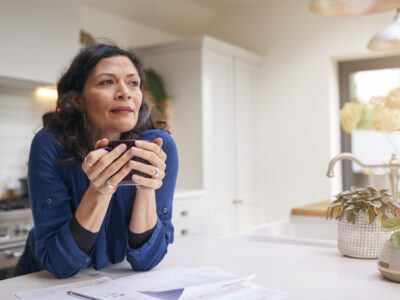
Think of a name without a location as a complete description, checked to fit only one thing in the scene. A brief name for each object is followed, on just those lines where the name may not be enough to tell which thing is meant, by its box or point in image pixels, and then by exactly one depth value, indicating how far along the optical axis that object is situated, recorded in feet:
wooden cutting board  7.89
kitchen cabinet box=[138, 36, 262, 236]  12.47
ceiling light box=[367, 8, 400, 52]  7.09
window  13.74
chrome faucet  6.05
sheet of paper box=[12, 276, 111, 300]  3.03
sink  7.43
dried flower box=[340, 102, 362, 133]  7.54
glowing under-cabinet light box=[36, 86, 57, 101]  10.82
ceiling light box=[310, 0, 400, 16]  6.37
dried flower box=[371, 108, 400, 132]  6.29
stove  8.27
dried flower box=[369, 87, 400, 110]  6.04
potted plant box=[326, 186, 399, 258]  4.20
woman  3.55
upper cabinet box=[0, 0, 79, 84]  8.74
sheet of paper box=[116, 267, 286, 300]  2.91
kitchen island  3.18
